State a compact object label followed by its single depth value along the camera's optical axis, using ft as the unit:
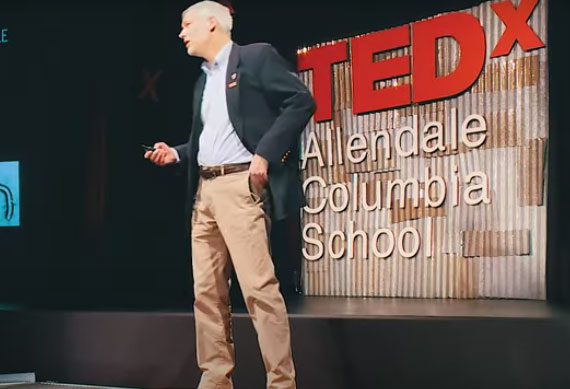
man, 7.55
